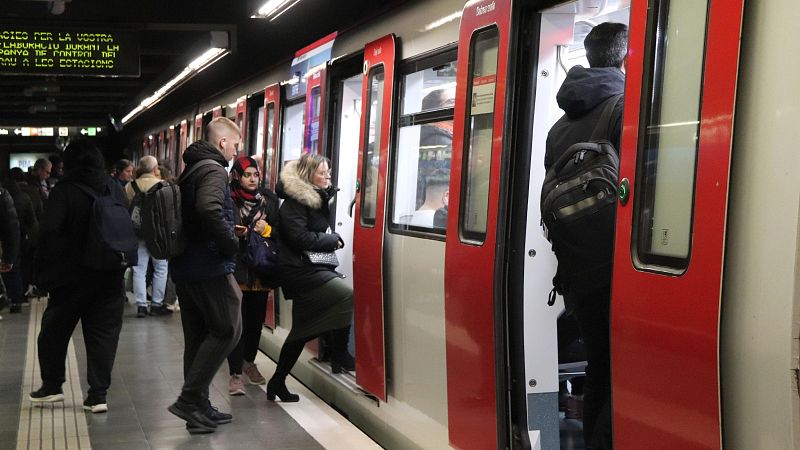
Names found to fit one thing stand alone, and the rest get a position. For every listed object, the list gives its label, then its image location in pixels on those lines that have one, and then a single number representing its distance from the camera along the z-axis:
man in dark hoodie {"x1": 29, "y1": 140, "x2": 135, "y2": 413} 6.52
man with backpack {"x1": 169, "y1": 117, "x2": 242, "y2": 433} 5.94
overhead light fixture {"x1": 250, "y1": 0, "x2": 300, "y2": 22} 7.97
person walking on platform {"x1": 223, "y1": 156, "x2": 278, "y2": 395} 7.03
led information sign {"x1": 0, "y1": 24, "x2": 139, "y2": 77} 11.25
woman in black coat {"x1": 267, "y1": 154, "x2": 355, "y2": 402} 6.74
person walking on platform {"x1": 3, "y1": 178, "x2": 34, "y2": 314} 12.02
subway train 2.72
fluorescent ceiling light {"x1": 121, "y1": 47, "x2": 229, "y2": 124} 11.70
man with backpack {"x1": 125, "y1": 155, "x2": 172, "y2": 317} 10.98
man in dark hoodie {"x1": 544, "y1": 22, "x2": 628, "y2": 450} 4.03
